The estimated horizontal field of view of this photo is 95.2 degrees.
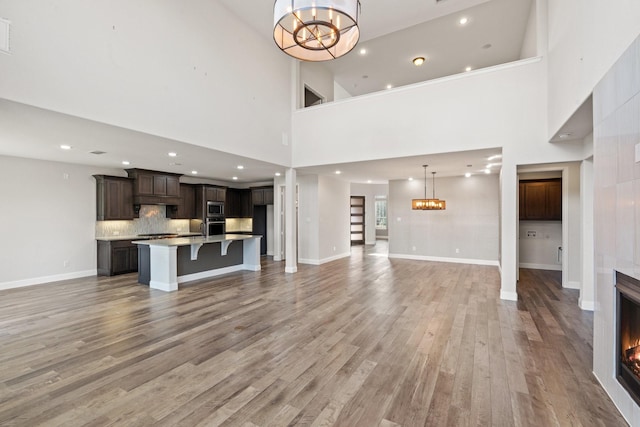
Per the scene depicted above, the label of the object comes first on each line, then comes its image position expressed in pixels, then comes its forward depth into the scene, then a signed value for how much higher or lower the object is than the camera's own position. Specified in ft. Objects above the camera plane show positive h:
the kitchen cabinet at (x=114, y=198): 22.75 +1.16
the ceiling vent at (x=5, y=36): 9.27 +5.64
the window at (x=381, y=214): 50.01 -0.26
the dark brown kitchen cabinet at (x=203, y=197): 29.37 +1.58
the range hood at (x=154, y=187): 24.11 +2.18
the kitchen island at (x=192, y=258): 17.94 -3.28
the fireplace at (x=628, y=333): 6.35 -2.81
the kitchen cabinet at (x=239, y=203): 32.96 +1.09
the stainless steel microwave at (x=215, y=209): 29.66 +0.30
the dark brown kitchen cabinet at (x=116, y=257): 22.00 -3.48
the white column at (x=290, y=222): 23.44 -0.77
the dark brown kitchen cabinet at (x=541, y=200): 23.52 +1.04
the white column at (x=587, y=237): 14.24 -1.19
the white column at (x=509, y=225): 15.89 -0.71
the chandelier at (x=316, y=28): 9.76 +6.97
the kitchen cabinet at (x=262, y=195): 31.94 +1.91
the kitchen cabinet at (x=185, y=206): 27.73 +0.63
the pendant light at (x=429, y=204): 24.45 +0.71
